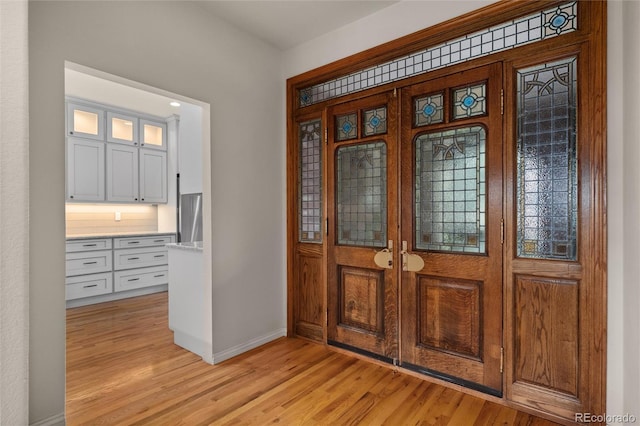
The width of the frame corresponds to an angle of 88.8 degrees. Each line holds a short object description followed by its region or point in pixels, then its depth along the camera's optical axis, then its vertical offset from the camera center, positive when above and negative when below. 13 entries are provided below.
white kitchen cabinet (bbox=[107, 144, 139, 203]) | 5.25 +0.67
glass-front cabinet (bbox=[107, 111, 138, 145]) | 5.23 +1.41
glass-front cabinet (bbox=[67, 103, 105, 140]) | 4.80 +1.41
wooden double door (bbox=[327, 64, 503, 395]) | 2.29 -0.12
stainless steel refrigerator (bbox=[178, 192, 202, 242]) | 4.50 -0.05
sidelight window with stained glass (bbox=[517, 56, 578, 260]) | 2.00 +0.32
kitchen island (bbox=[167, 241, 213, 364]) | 2.90 -0.83
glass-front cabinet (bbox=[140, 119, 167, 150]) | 5.66 +1.42
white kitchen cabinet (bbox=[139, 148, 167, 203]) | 5.68 +0.67
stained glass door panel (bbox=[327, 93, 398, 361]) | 2.75 -0.09
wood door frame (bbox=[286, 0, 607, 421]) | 1.87 +0.66
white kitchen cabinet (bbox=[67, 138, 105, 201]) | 4.82 +0.67
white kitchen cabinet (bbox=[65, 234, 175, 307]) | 4.60 -0.82
